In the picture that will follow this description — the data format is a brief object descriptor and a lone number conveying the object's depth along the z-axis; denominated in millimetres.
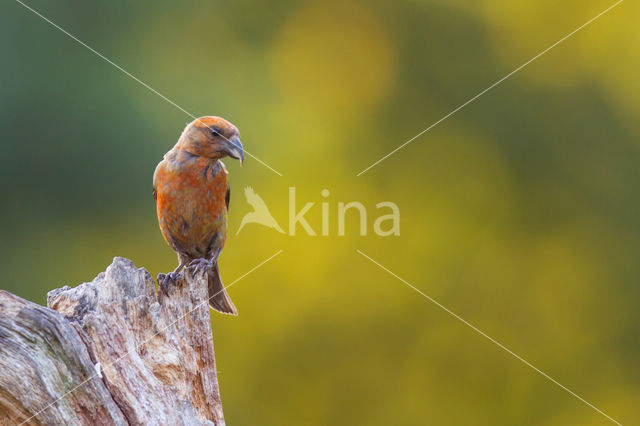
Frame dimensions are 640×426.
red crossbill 10797
